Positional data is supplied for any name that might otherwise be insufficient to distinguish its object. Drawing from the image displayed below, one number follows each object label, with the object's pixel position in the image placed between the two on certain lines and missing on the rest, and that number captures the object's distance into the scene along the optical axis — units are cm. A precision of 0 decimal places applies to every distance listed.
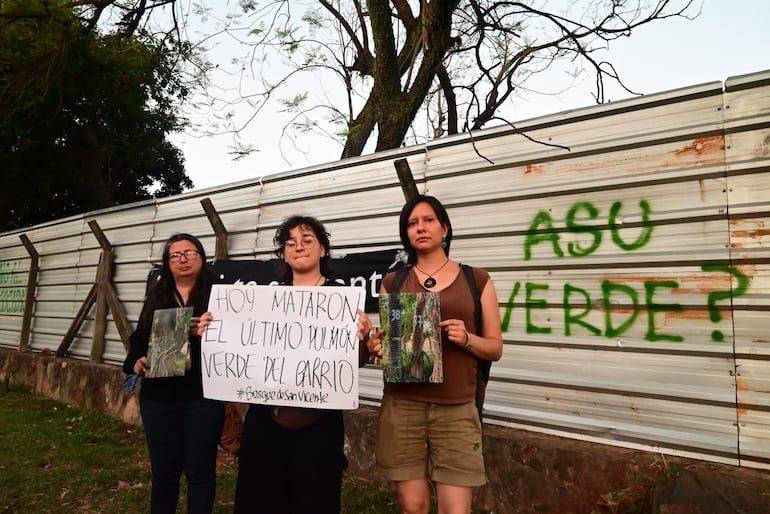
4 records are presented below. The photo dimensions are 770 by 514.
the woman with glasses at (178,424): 269
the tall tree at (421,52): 735
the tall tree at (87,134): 998
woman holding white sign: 221
